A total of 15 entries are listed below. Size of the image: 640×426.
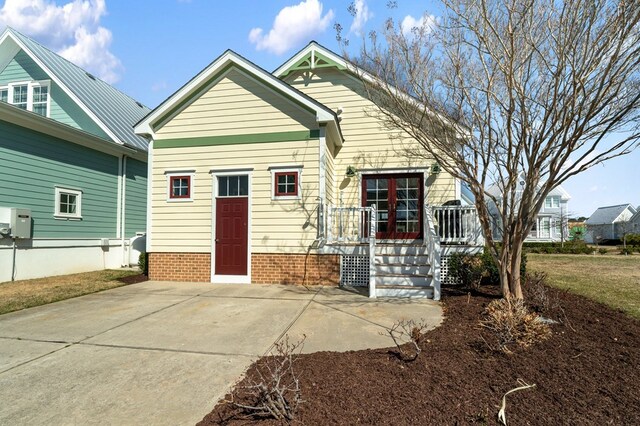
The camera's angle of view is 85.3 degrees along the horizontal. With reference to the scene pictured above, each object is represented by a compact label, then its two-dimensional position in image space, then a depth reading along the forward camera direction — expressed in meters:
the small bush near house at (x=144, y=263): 9.96
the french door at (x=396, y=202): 9.91
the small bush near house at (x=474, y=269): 7.32
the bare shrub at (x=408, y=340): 3.67
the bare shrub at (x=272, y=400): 2.59
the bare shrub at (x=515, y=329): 3.88
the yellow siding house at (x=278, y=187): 8.67
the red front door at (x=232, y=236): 9.00
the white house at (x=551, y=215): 31.87
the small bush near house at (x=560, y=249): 24.34
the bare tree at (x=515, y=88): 4.33
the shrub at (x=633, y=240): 29.30
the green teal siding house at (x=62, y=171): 9.12
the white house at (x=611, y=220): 42.97
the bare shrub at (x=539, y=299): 5.35
